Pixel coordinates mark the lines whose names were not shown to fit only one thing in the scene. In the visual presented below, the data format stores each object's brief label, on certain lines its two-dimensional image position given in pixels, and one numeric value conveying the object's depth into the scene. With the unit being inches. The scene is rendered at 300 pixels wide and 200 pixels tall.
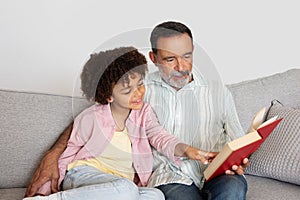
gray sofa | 63.7
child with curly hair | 54.6
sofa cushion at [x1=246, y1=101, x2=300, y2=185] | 65.1
